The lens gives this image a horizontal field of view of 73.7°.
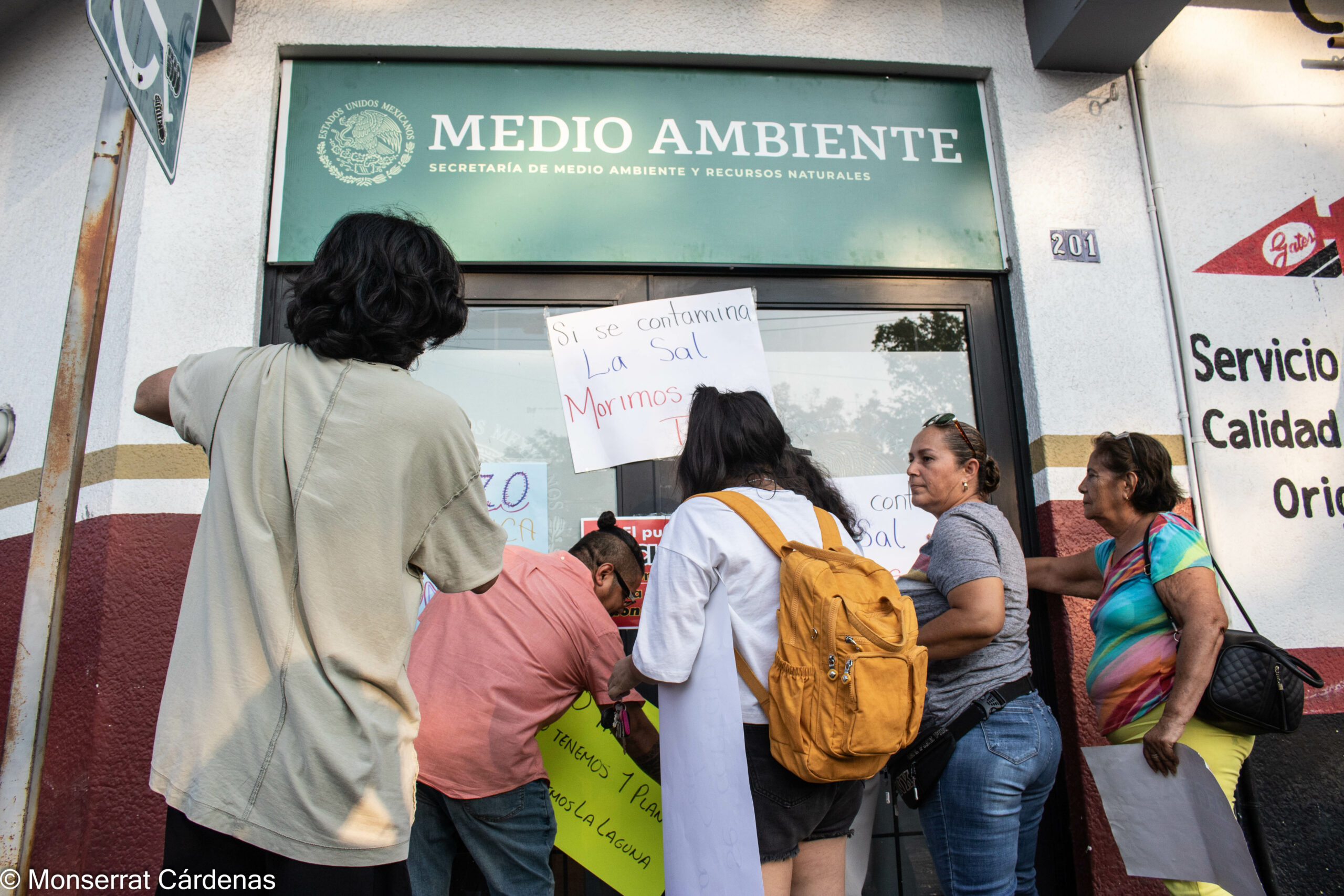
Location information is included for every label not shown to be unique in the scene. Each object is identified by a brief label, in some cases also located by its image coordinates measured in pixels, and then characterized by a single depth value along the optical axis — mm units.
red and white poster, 3439
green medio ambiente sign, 3625
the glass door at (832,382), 3486
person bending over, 2473
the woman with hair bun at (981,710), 2506
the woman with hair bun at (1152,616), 2531
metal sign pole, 1908
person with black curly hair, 1426
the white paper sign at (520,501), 3420
